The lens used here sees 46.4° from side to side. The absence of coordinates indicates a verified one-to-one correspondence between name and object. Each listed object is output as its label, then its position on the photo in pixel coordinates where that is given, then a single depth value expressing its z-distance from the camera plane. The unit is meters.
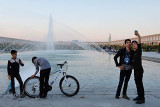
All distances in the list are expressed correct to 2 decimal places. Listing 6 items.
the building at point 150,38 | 132.50
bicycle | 5.71
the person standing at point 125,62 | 5.49
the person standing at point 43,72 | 5.51
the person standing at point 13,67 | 5.49
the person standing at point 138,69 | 5.23
